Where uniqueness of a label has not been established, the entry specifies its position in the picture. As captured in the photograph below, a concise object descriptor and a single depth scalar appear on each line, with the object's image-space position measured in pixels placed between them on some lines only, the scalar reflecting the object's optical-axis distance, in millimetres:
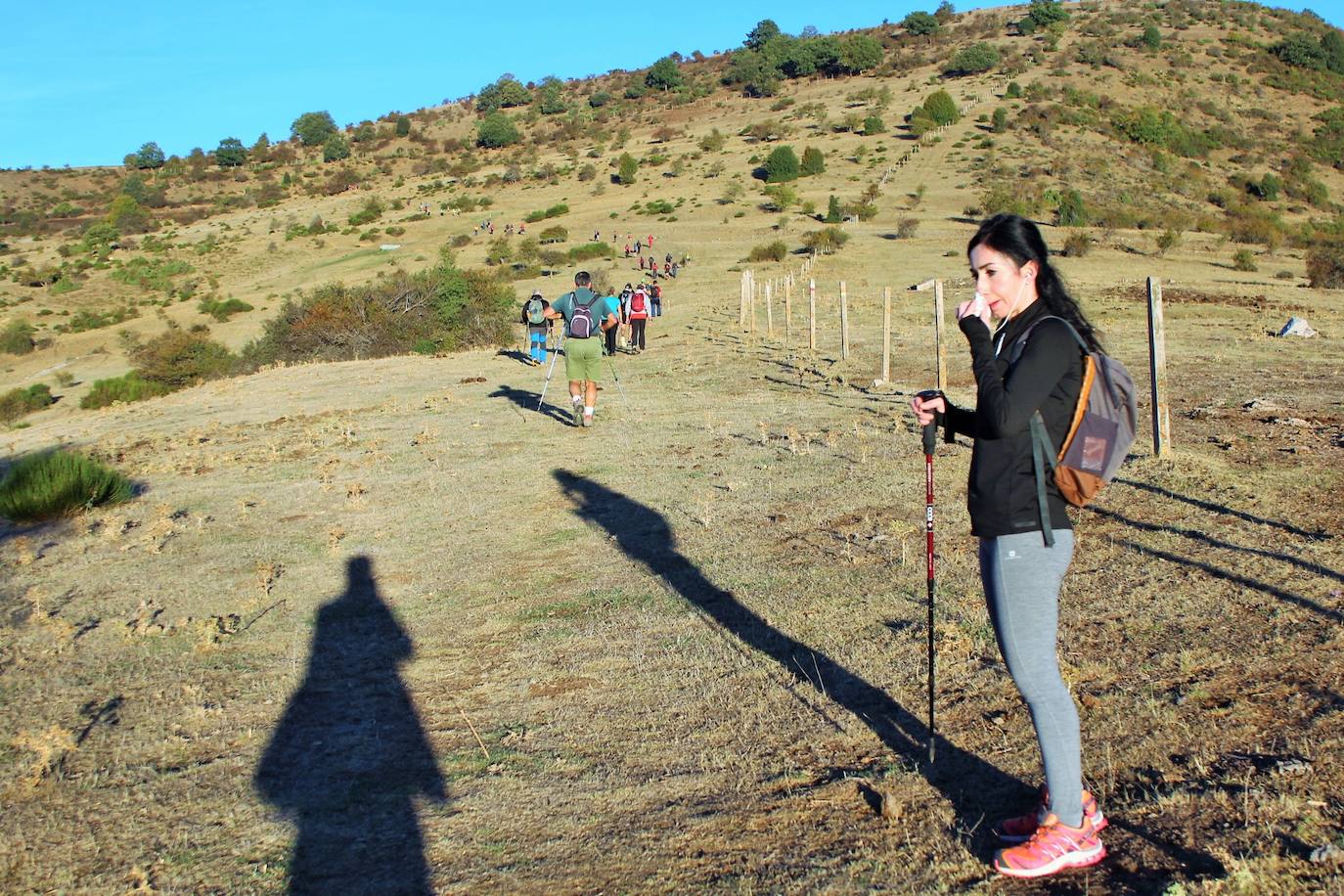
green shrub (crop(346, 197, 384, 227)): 67062
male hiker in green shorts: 13008
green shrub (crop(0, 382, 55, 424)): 29766
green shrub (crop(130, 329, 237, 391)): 31500
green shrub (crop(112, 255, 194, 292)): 55850
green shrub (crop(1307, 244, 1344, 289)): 29359
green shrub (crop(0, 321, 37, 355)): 42406
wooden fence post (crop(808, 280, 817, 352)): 20641
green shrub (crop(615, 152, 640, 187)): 70062
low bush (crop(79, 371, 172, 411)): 28750
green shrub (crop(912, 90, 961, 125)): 71812
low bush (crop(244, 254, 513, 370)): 30719
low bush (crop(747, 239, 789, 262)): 43406
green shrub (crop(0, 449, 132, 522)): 10898
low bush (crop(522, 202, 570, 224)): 60897
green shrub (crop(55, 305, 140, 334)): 47062
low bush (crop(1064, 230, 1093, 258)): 38188
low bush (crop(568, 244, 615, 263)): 48062
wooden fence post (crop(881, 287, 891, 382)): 15938
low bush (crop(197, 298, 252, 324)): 46062
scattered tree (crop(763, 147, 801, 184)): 63531
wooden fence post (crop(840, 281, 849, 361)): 18469
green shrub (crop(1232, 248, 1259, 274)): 34781
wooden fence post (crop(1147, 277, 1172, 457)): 9219
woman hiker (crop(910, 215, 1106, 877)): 3146
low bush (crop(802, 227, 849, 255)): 43375
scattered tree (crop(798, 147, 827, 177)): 64625
